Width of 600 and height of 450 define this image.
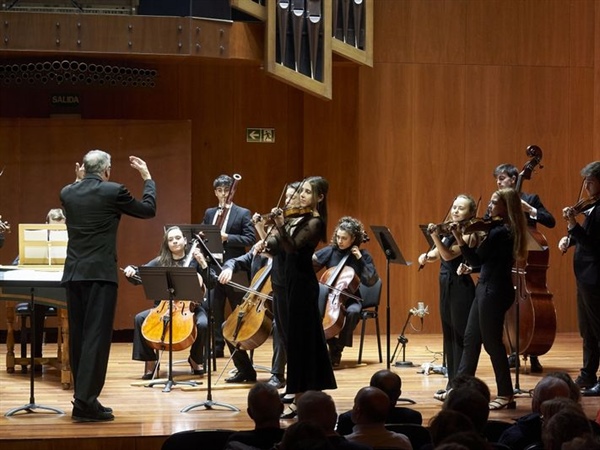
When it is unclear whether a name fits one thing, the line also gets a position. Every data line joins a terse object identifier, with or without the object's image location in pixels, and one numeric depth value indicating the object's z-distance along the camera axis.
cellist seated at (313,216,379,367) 12.37
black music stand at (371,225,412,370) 11.31
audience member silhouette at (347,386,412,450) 6.26
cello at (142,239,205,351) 11.00
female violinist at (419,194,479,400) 9.95
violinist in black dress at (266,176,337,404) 8.99
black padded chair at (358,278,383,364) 12.75
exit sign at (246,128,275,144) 15.57
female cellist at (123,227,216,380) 11.45
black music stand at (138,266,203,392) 9.99
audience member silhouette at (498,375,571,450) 6.40
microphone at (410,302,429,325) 12.93
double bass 11.35
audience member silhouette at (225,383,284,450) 6.17
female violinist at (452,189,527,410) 9.36
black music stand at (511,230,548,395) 9.89
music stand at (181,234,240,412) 9.49
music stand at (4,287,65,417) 9.27
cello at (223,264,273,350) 10.68
